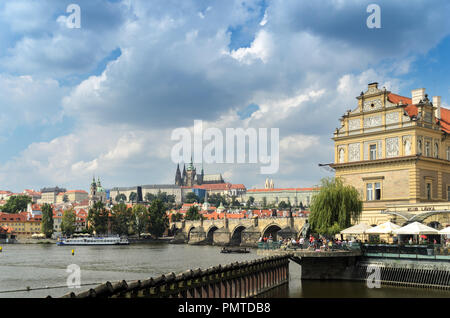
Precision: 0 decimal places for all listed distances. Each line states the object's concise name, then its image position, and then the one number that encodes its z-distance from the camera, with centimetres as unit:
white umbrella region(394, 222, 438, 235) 3931
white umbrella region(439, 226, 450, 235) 3797
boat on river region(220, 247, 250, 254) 10381
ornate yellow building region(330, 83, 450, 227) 4972
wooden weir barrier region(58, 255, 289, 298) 1945
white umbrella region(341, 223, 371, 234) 4287
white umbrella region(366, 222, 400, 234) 4124
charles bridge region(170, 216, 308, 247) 12430
